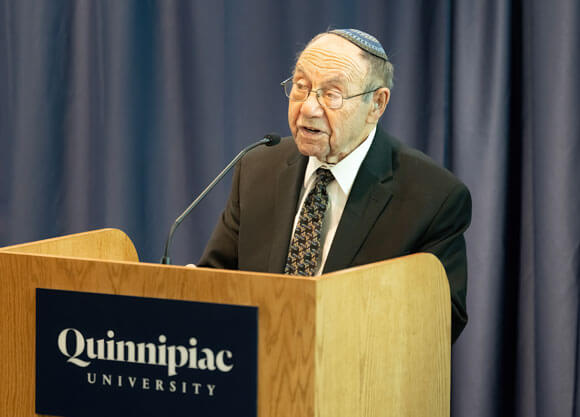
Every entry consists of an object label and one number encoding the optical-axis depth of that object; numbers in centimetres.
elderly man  616
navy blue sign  578
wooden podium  574
